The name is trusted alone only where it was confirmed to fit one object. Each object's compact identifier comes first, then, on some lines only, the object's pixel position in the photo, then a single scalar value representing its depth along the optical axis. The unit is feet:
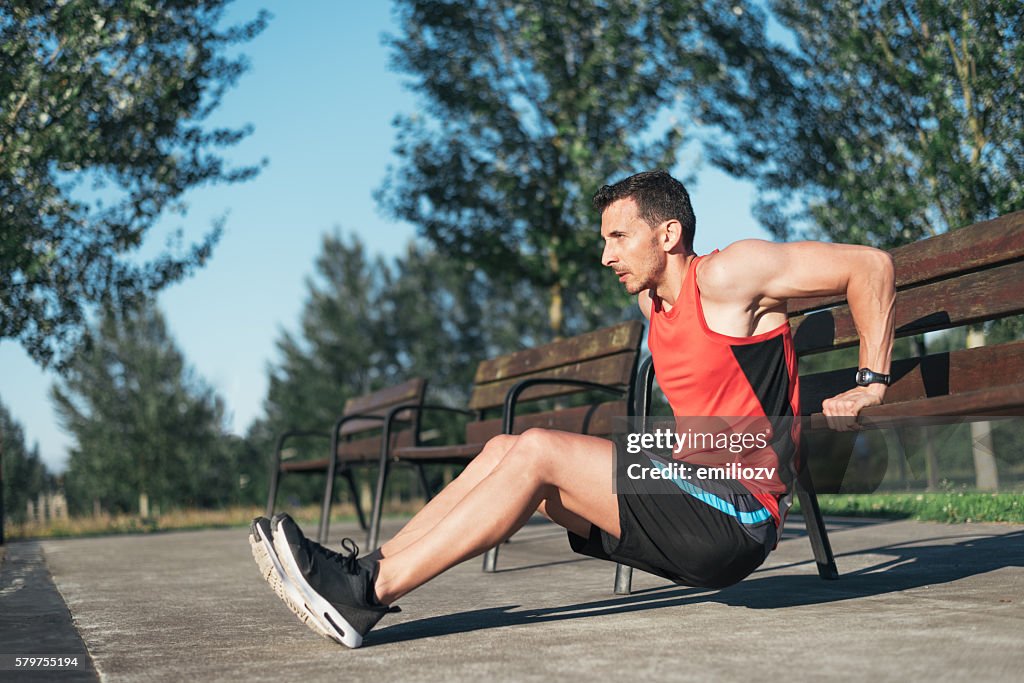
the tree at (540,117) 47.01
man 8.30
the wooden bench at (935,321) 9.46
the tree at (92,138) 33.14
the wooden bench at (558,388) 15.36
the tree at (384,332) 149.18
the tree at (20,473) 108.68
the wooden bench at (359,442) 21.94
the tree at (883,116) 34.12
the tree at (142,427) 123.34
